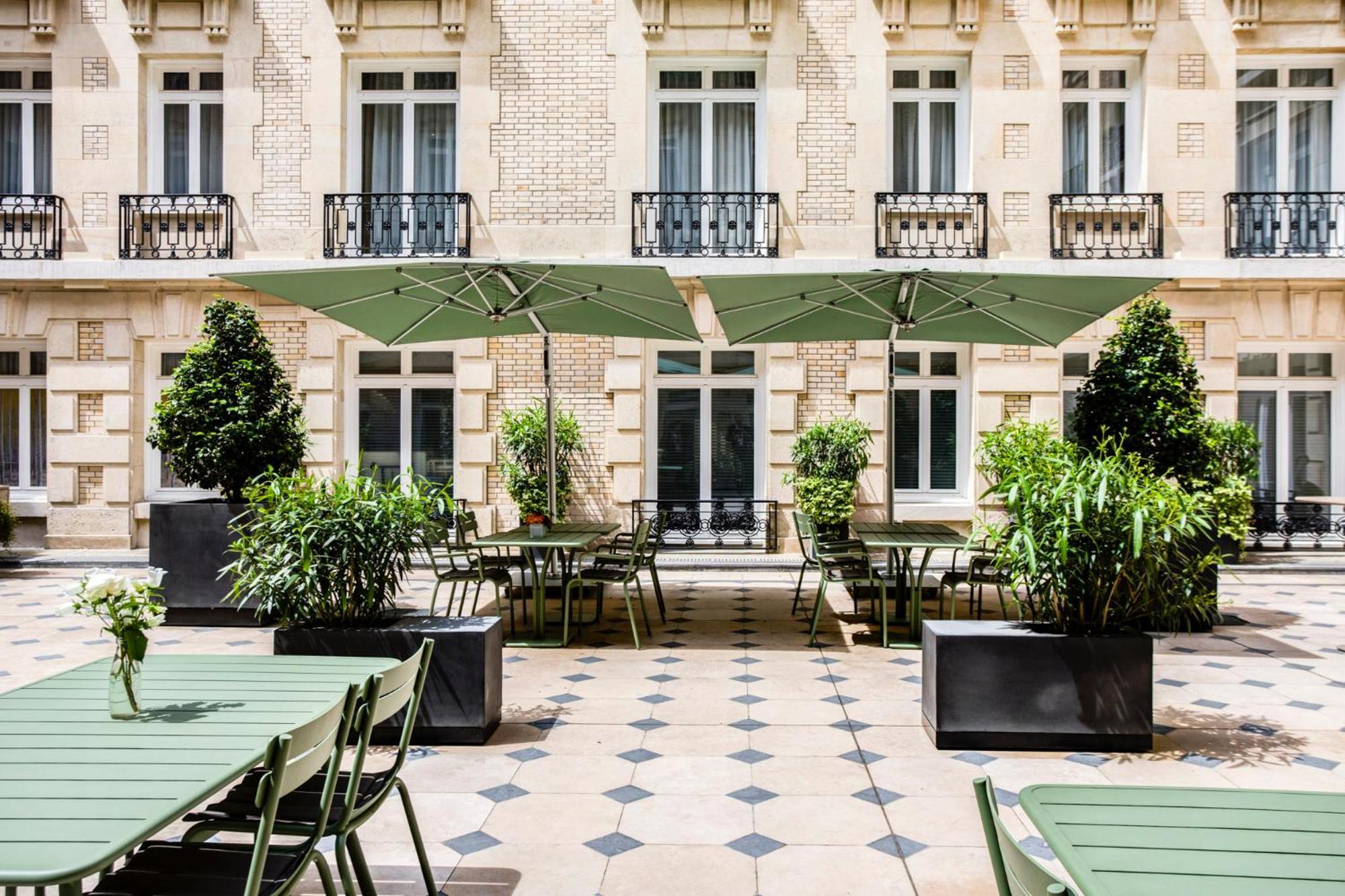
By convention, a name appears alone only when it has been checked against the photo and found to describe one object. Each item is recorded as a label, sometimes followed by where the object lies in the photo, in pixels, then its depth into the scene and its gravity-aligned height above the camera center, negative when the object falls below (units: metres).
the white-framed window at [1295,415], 12.37 +0.53
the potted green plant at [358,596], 4.71 -0.70
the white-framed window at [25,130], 12.79 +4.09
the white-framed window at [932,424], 12.16 +0.38
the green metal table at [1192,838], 1.86 -0.78
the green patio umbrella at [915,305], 6.77 +1.11
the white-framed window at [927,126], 12.22 +4.04
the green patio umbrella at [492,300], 6.62 +1.12
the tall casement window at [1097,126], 12.16 +4.03
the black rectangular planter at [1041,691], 4.63 -1.10
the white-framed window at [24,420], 12.83 +0.36
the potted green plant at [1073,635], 4.60 -0.84
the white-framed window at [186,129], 12.61 +4.07
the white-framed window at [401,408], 12.54 +0.53
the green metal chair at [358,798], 2.66 -0.99
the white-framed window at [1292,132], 12.27 +4.01
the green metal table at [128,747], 1.93 -0.76
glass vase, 2.80 -0.68
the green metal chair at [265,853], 2.18 -1.01
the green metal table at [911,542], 6.79 -0.60
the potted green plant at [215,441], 7.79 +0.07
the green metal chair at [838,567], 7.11 -0.85
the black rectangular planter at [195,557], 7.77 -0.84
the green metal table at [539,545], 6.91 -0.67
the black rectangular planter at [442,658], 4.71 -0.98
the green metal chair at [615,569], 6.97 -0.84
